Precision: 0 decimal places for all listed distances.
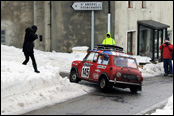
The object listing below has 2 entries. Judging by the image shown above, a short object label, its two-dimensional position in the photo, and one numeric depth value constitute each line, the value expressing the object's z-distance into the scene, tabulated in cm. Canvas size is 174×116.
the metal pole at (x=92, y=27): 2492
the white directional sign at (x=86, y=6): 2467
